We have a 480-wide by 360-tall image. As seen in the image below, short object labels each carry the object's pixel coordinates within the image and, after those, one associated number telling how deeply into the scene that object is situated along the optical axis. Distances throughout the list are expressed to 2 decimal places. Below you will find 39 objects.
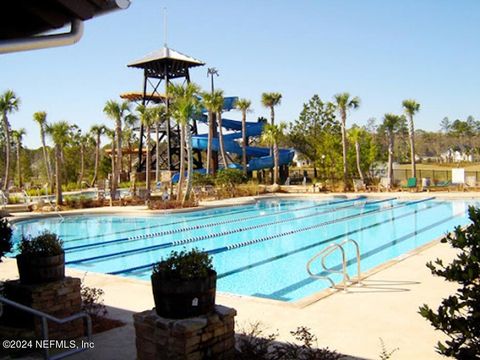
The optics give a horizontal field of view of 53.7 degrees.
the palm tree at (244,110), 33.00
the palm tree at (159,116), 28.54
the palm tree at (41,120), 32.59
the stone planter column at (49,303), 4.77
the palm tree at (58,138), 22.78
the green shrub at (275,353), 3.72
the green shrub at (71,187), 37.22
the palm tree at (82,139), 43.55
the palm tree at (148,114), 28.00
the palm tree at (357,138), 29.50
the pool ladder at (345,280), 6.98
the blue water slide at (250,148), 34.93
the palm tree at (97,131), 36.84
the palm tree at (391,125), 28.42
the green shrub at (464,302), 2.54
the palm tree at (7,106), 26.45
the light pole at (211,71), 34.84
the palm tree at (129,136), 42.81
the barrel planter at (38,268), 4.91
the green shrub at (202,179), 27.12
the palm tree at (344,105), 29.67
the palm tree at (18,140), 40.25
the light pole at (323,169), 34.02
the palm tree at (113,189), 23.39
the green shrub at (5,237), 4.67
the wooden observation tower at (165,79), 37.78
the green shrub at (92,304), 5.66
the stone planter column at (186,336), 3.51
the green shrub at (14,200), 24.66
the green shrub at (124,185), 37.60
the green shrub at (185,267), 3.64
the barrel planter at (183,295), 3.58
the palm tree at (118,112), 25.02
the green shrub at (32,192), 31.66
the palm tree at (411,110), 28.80
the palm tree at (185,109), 21.30
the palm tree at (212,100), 29.78
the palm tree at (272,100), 33.34
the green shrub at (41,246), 4.97
